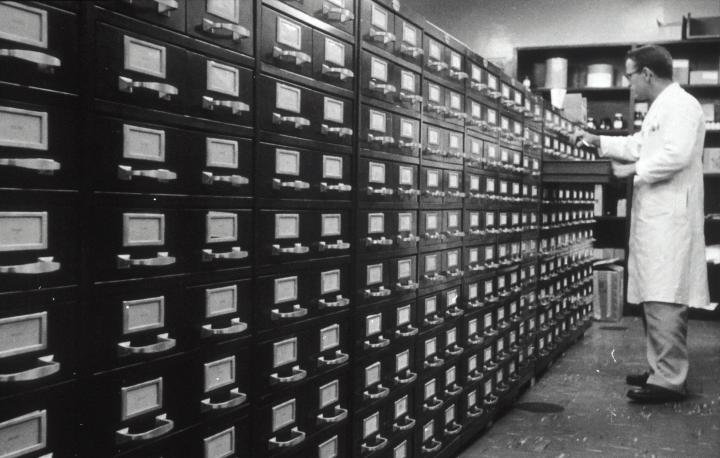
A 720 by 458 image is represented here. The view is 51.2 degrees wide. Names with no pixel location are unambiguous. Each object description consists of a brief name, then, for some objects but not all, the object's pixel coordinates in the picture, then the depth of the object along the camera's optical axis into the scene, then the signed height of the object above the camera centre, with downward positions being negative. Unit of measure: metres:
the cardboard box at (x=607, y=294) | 6.41 -0.74
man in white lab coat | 3.73 -0.07
